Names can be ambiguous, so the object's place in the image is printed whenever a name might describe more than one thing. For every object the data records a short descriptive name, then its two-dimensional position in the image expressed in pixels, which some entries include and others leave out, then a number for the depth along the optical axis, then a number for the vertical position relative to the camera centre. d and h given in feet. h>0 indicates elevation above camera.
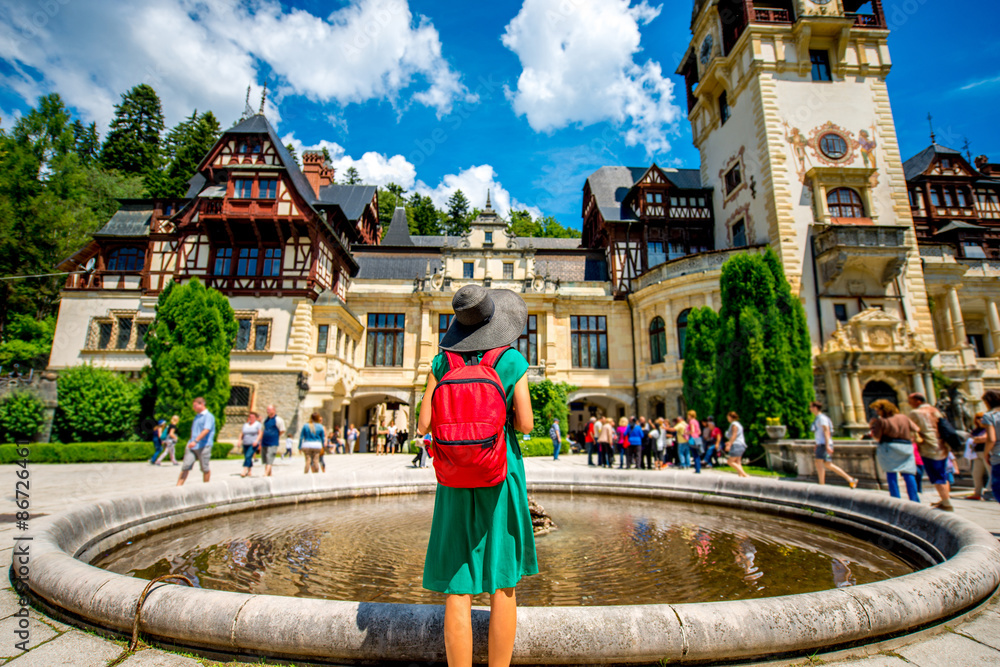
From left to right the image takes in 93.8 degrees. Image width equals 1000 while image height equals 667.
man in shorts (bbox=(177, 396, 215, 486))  27.68 -0.97
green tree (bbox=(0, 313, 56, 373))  91.04 +16.18
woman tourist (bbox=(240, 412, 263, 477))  36.04 -1.06
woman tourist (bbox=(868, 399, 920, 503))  21.50 -0.72
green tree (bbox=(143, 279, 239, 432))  58.23 +8.92
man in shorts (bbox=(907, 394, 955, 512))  21.06 -0.92
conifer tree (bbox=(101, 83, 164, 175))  141.38 +89.55
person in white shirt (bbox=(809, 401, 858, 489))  27.99 -1.12
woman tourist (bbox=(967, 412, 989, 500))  24.16 -1.79
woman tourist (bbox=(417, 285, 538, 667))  6.62 -1.55
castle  71.92 +29.43
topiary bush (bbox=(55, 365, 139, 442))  57.41 +2.05
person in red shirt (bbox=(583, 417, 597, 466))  52.70 -1.24
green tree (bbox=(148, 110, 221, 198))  122.01 +76.22
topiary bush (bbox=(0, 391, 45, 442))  54.95 +0.88
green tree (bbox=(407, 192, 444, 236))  156.70 +69.24
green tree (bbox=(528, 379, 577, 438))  75.41 +3.29
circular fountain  7.97 -3.71
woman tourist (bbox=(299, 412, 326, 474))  35.86 -1.33
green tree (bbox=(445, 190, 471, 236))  175.48 +81.63
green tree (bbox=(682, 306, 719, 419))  60.95 +9.19
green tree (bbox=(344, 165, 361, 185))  184.03 +97.11
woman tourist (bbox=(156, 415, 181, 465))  52.19 -1.91
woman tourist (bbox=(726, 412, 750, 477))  35.89 -1.48
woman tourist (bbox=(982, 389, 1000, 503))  16.12 -0.06
